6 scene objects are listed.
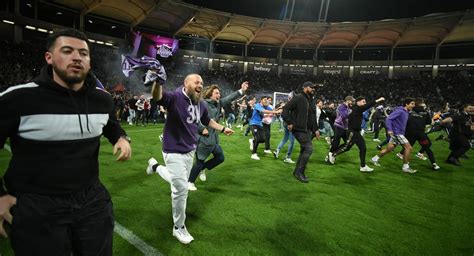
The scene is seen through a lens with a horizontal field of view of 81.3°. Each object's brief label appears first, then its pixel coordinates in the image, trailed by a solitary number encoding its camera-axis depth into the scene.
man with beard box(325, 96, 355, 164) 8.98
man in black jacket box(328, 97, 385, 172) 7.86
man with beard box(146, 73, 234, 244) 3.45
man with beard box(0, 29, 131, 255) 1.66
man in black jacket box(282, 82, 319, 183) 6.69
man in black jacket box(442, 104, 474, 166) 9.44
